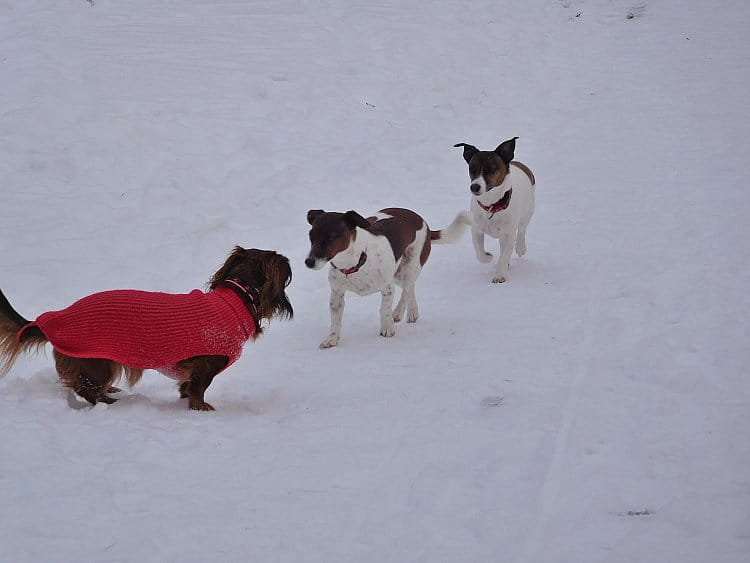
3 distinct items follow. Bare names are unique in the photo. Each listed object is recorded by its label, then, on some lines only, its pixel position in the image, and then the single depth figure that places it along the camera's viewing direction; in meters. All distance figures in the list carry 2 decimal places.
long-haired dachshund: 8.41
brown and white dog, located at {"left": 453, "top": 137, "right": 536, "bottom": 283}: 13.80
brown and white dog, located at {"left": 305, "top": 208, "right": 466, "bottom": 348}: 11.10
